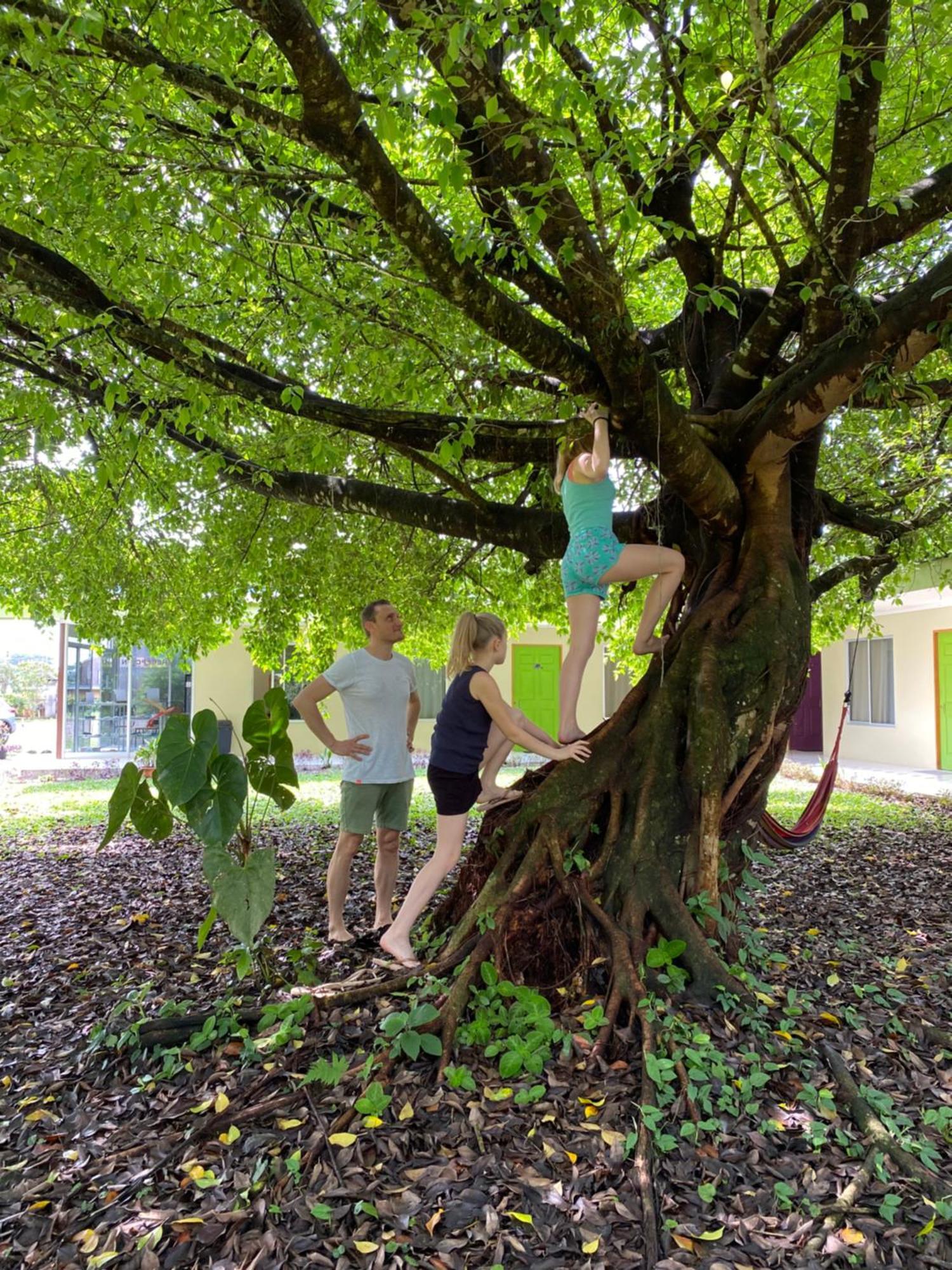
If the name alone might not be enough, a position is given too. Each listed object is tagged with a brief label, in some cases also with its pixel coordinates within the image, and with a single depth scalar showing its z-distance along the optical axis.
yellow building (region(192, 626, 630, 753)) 17.88
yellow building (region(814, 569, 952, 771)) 15.59
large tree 3.51
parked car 22.12
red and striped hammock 5.77
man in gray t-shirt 4.86
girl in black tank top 4.07
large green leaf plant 3.84
